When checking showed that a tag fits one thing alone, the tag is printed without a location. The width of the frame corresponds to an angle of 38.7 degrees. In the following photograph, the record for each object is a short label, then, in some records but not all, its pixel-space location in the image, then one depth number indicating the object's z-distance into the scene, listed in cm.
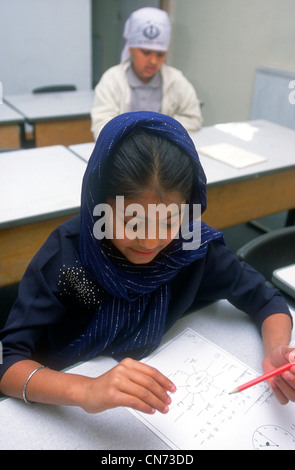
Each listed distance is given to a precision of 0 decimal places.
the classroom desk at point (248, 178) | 194
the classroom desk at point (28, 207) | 145
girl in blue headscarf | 69
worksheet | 66
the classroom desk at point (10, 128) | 249
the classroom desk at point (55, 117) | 264
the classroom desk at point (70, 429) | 64
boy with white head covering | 226
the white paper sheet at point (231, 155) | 202
